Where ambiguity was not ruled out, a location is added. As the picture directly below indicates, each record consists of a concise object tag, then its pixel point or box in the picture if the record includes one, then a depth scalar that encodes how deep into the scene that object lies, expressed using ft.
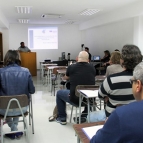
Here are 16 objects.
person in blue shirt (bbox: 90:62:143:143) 2.59
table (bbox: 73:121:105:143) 4.16
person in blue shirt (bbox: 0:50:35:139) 8.85
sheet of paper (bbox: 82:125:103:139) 4.36
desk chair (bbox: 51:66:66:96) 19.14
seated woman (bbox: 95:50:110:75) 27.71
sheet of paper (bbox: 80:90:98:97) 8.18
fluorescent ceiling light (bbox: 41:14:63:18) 26.30
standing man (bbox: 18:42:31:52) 31.54
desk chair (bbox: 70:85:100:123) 9.34
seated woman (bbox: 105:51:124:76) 10.82
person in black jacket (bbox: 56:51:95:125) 10.47
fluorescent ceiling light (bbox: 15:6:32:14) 20.88
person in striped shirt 6.17
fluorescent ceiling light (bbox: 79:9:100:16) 22.68
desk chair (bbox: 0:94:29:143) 8.10
